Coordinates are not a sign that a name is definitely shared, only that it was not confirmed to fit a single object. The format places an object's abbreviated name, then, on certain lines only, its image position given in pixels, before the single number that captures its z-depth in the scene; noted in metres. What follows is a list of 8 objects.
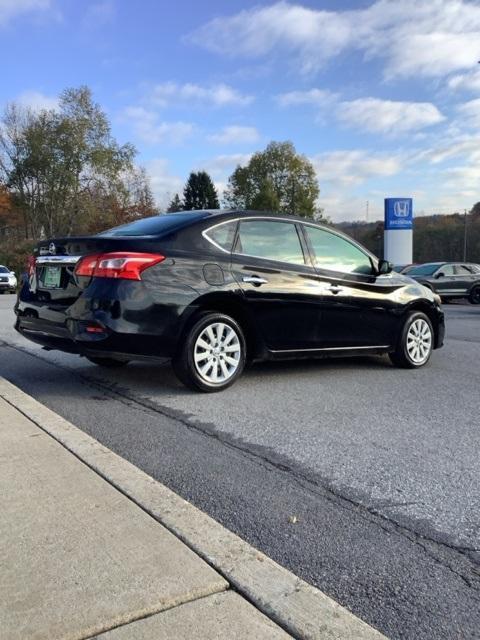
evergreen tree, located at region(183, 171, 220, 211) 87.75
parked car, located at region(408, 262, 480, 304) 21.91
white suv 29.64
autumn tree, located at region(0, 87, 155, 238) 42.38
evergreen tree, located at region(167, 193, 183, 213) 90.19
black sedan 4.98
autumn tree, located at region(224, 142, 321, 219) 65.25
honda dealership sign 31.70
